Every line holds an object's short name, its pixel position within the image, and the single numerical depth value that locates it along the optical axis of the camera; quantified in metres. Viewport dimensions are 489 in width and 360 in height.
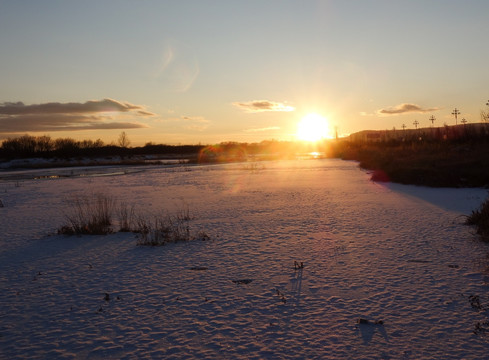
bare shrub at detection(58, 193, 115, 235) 10.27
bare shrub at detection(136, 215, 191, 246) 9.17
